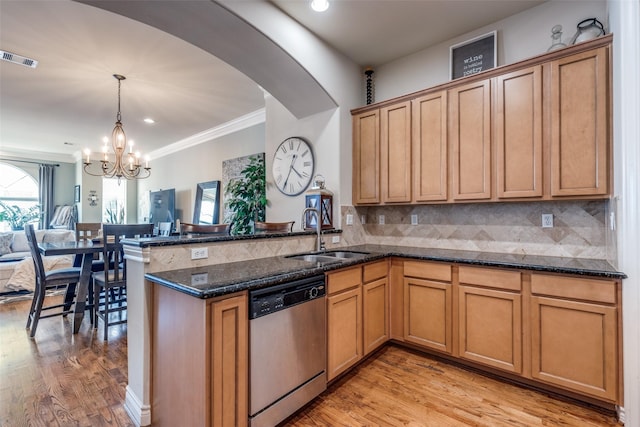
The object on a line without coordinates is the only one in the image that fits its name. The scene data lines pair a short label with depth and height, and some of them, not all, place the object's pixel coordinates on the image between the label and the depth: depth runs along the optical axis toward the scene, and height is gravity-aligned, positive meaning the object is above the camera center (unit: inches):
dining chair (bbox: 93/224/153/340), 116.4 -23.9
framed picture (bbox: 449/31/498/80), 106.2 +59.9
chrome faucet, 109.3 -5.9
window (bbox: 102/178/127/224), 312.5 +16.7
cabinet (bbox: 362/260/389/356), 96.0 -30.9
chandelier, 143.6 +31.8
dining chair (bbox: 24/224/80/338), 121.9 -27.0
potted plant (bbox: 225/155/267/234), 162.1 +9.7
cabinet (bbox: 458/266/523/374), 84.5 -30.8
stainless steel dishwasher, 62.0 -31.0
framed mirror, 218.8 +9.7
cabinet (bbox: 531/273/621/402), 71.5 -30.6
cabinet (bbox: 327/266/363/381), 82.0 -30.8
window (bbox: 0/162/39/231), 283.7 +19.1
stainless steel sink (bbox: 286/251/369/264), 100.7 -14.4
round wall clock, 135.4 +24.1
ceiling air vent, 119.2 +65.9
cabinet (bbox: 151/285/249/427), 54.1 -28.1
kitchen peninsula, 56.8 -25.6
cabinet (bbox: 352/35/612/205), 81.6 +26.6
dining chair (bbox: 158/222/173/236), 222.8 -10.0
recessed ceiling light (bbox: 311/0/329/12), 93.1 +67.7
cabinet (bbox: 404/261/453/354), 96.8 -30.7
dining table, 118.8 -17.0
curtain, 299.6 +22.1
